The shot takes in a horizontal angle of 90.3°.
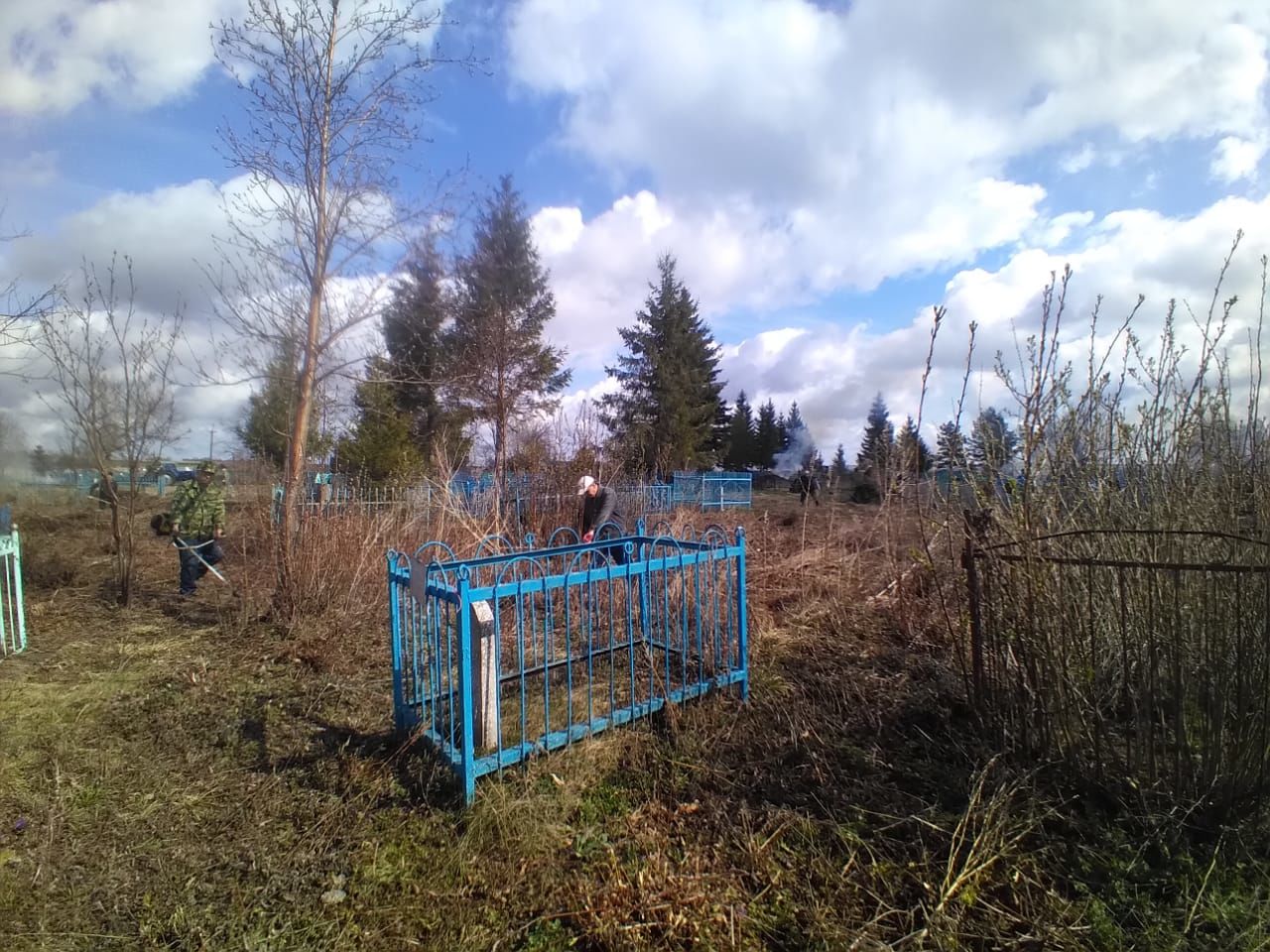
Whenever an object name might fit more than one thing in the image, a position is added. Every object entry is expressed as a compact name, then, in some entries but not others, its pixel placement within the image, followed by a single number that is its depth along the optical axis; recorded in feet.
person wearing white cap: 23.36
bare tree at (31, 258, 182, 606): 22.39
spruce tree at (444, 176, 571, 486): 63.10
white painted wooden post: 9.78
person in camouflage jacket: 22.67
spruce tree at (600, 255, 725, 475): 101.50
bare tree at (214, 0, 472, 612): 20.80
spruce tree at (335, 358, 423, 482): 51.34
